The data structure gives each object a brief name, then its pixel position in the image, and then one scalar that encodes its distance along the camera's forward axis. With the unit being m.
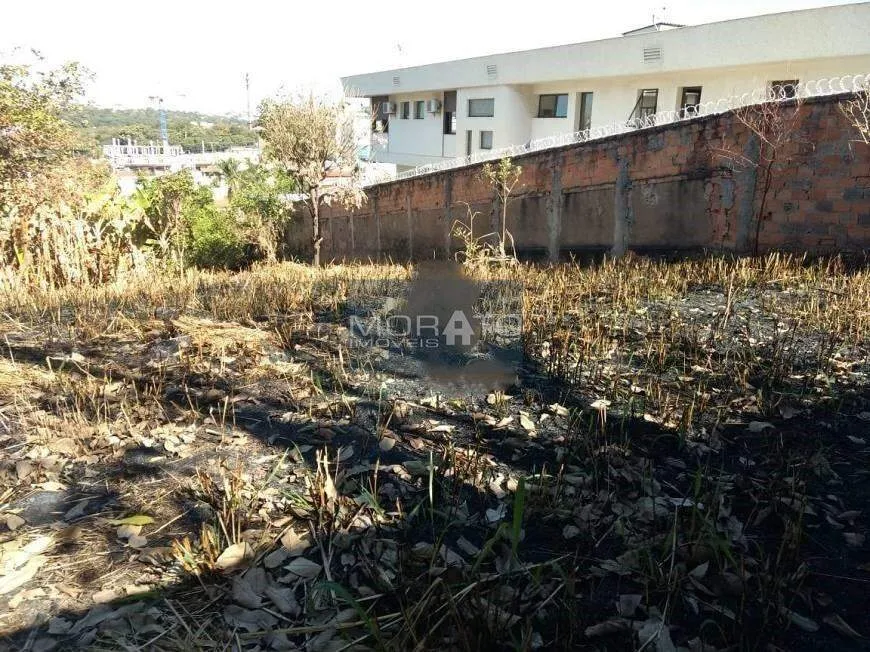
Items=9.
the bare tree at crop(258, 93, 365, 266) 12.27
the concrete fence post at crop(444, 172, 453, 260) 12.88
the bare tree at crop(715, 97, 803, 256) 7.44
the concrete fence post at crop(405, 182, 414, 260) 14.07
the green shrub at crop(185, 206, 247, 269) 15.34
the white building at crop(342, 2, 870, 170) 14.54
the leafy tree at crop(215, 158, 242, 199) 31.84
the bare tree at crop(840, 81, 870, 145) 6.56
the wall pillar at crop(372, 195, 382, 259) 15.18
